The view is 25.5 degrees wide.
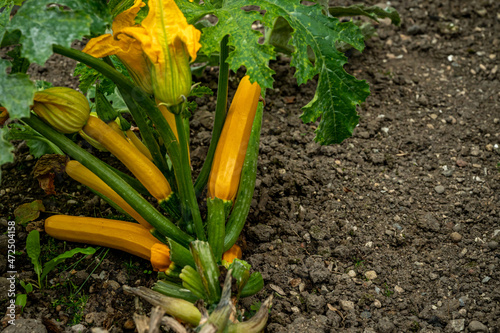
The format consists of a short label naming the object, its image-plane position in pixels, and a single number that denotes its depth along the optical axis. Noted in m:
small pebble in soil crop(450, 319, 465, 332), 1.35
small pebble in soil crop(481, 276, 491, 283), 1.40
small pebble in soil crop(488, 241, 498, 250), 1.45
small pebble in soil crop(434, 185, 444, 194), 1.54
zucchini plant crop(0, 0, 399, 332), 1.24
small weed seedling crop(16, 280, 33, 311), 1.36
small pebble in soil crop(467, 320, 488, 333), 1.34
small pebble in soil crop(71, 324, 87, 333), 1.34
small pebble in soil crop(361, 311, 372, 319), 1.37
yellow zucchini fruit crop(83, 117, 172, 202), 1.37
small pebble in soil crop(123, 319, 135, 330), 1.35
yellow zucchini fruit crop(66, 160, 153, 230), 1.41
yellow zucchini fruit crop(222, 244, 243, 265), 1.39
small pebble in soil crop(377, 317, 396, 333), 1.35
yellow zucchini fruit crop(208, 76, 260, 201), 1.40
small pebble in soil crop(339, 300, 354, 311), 1.38
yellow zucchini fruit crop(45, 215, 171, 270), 1.37
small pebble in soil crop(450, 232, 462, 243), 1.47
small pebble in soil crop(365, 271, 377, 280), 1.42
